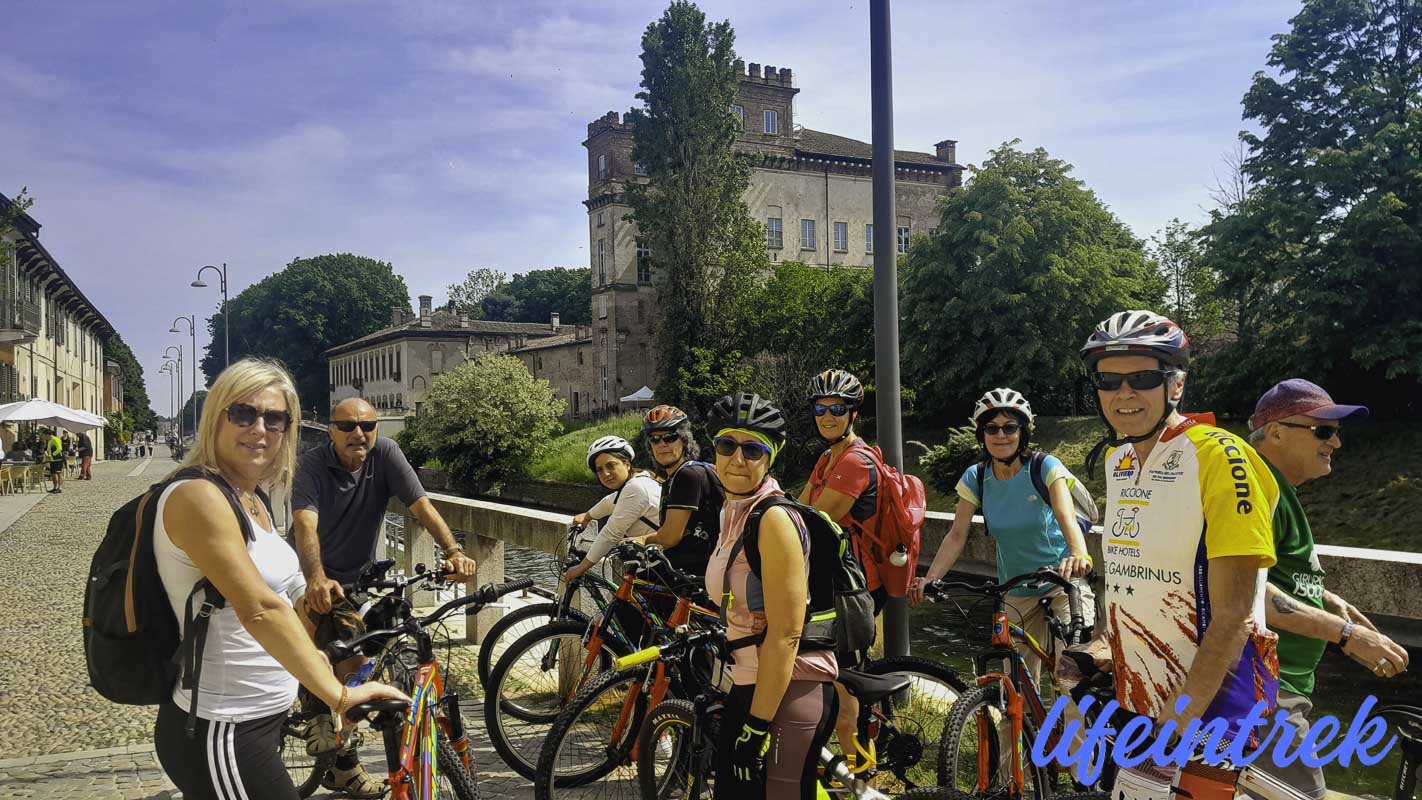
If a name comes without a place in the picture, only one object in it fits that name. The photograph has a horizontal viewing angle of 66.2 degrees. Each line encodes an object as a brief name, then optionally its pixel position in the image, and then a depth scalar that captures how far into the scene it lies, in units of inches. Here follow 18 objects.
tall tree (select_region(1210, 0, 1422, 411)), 1122.7
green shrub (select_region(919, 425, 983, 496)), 1047.0
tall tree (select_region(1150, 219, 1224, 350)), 1357.0
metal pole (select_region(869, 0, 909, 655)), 256.1
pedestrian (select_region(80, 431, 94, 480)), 1571.7
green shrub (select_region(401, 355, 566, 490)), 1966.0
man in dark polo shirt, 229.6
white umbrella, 1287.0
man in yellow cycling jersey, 102.1
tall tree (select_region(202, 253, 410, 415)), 3954.2
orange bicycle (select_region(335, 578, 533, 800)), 139.8
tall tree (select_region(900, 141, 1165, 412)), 1621.6
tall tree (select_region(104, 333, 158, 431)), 4606.3
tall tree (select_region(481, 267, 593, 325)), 4254.4
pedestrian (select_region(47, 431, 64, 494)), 1305.4
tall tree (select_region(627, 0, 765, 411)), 2266.2
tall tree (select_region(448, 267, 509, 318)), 4542.3
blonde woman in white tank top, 104.6
